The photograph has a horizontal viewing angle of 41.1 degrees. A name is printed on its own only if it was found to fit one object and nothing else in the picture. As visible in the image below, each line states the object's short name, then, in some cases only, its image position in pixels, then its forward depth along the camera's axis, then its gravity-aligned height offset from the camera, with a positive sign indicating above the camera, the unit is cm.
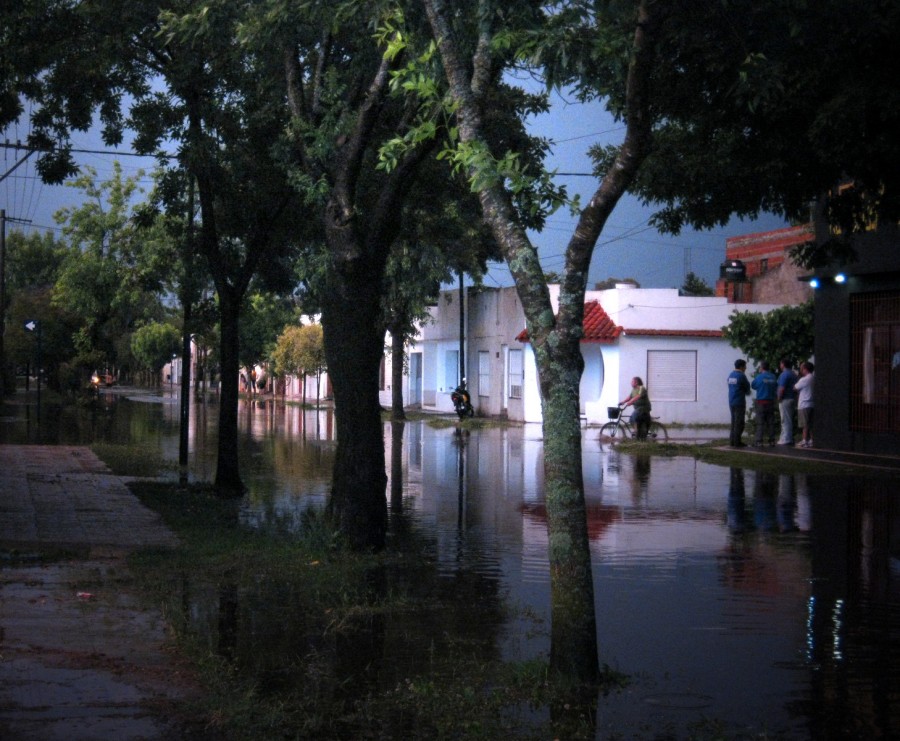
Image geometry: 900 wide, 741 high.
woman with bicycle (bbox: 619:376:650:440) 3003 -37
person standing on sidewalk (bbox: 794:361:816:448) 2577 -17
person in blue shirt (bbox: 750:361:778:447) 2631 -13
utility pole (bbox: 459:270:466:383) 4253 +197
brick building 4619 +496
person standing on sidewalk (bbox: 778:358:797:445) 2622 -15
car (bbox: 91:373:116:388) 7714 +100
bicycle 3102 -87
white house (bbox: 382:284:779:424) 3925 +136
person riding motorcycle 4191 -32
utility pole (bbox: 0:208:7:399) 4638 +494
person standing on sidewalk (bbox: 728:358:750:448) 2628 -13
